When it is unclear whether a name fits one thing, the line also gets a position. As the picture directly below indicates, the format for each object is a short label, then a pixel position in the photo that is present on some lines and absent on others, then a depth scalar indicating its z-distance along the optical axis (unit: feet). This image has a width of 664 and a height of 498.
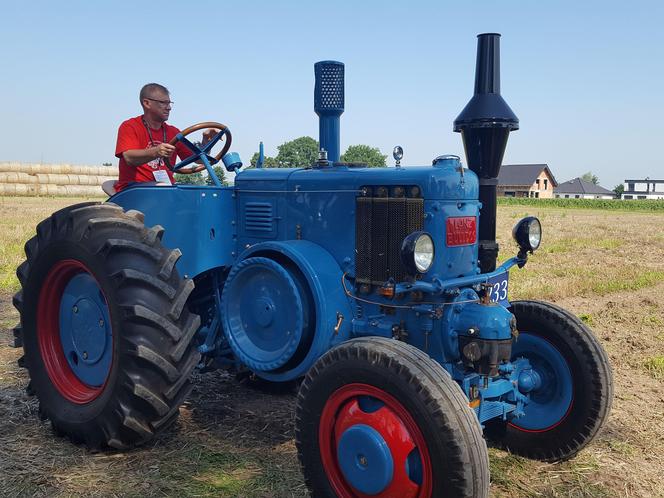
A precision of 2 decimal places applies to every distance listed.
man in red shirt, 14.12
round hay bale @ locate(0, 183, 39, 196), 112.47
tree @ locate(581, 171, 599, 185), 519.60
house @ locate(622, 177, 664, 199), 352.69
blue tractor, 9.48
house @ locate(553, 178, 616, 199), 328.90
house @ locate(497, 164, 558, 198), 247.50
